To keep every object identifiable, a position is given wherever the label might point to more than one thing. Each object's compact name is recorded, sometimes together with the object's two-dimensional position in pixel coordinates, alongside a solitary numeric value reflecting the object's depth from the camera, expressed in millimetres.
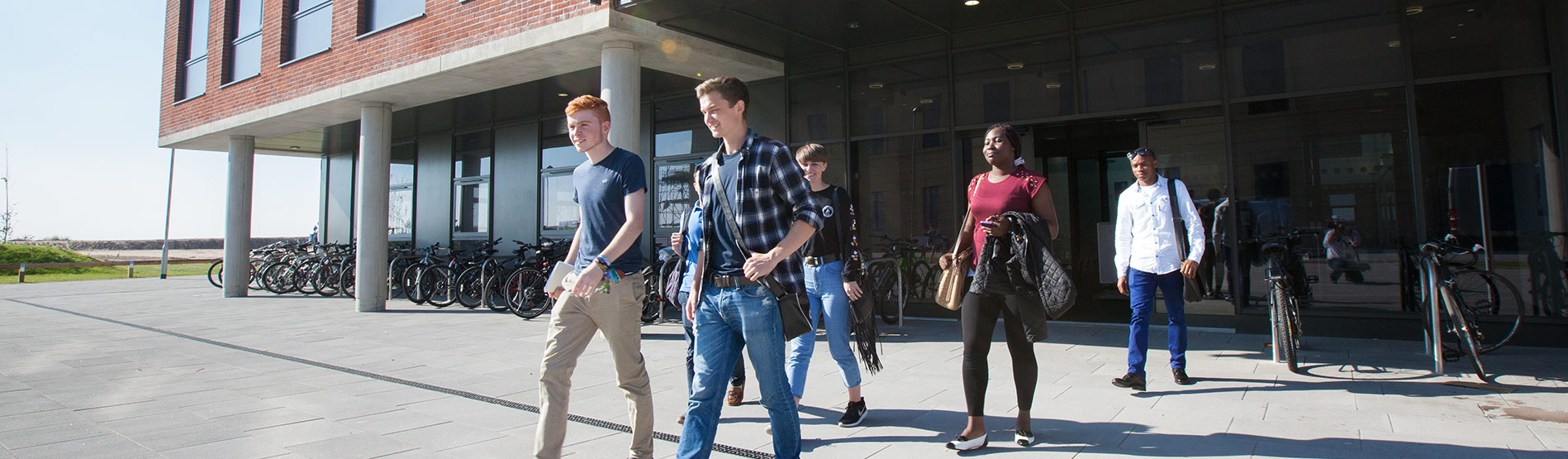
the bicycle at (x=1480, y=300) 5214
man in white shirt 4629
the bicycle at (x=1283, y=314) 5113
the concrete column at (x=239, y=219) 14070
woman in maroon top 3287
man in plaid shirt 2475
